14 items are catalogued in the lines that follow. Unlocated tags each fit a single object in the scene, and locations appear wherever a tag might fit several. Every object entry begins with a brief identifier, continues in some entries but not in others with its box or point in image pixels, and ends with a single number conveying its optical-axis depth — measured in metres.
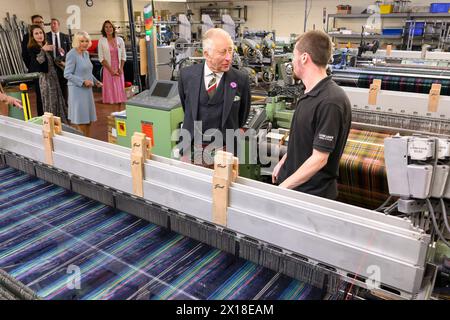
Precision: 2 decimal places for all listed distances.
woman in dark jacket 5.08
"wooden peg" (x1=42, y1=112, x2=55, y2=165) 2.01
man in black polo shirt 1.69
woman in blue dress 4.50
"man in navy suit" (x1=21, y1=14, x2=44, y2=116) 5.22
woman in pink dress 6.29
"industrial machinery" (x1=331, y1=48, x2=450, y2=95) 3.61
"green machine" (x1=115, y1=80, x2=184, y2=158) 3.68
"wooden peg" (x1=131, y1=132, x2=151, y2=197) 1.65
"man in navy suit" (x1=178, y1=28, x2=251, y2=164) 2.46
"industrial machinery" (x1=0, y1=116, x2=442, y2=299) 1.20
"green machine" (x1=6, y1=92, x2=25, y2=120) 4.07
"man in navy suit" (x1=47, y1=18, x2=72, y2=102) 5.28
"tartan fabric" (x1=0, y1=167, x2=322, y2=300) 1.38
